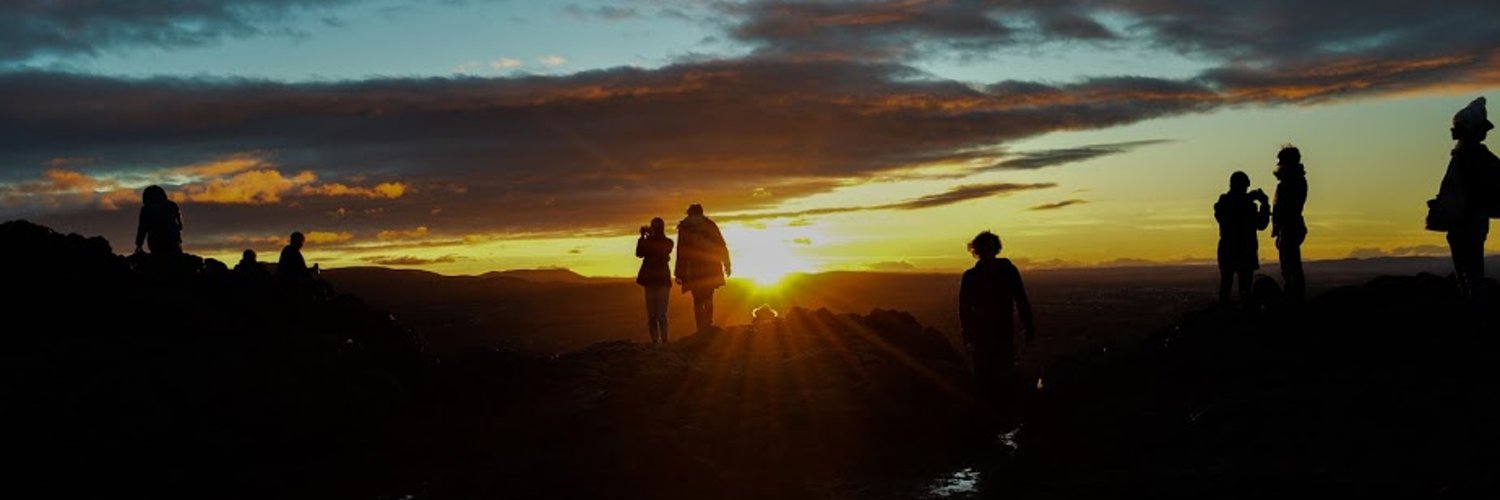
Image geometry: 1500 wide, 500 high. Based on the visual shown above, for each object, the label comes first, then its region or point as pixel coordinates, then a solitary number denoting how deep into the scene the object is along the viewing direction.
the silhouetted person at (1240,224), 18.17
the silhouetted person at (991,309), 15.41
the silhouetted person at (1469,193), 13.38
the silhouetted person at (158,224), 22.70
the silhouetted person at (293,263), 22.78
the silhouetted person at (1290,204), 17.27
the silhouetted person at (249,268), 19.81
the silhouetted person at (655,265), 21.91
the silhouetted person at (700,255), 21.78
